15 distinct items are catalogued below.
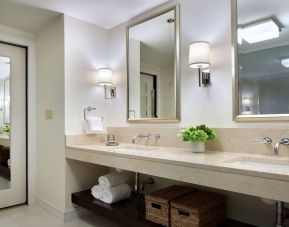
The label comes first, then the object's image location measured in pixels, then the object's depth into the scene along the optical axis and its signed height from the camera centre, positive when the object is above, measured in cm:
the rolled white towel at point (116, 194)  230 -75
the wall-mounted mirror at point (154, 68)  230 +51
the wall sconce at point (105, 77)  277 +47
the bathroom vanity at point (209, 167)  118 -31
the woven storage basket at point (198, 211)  165 -67
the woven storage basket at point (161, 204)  179 -67
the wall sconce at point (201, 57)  195 +49
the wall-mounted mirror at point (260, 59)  167 +43
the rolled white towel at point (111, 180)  240 -64
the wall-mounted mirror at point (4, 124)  289 -7
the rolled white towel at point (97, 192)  241 -76
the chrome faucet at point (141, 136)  247 -19
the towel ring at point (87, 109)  272 +10
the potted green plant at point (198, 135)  184 -14
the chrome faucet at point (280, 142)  155 -18
